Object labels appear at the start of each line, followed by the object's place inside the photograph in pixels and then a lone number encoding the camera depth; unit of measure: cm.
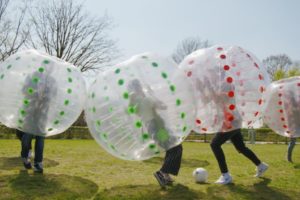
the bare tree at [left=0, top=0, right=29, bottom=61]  2589
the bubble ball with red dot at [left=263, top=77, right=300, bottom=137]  641
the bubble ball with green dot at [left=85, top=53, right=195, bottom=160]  443
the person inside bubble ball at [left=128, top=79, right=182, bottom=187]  444
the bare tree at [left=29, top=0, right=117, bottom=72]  3022
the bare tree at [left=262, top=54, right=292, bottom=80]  4621
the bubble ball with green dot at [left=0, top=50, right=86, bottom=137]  530
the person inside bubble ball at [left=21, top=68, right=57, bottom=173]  528
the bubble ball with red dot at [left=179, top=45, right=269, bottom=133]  506
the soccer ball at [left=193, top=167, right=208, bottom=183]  575
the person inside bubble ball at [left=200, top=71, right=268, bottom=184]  504
